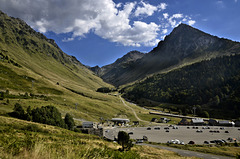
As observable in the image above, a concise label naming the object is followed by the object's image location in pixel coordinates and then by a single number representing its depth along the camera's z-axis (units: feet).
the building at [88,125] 255.66
